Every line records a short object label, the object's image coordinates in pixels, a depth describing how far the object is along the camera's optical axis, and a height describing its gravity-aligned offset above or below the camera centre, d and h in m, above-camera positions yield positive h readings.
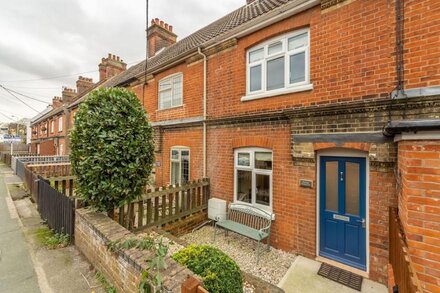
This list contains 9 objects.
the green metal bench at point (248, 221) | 5.40 -2.12
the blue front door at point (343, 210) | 4.57 -1.41
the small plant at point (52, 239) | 5.04 -2.31
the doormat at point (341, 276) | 4.13 -2.65
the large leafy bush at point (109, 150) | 4.39 -0.04
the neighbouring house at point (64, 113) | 20.66 +4.18
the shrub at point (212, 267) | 2.64 -1.61
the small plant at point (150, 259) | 2.45 -1.47
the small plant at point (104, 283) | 3.38 -2.30
